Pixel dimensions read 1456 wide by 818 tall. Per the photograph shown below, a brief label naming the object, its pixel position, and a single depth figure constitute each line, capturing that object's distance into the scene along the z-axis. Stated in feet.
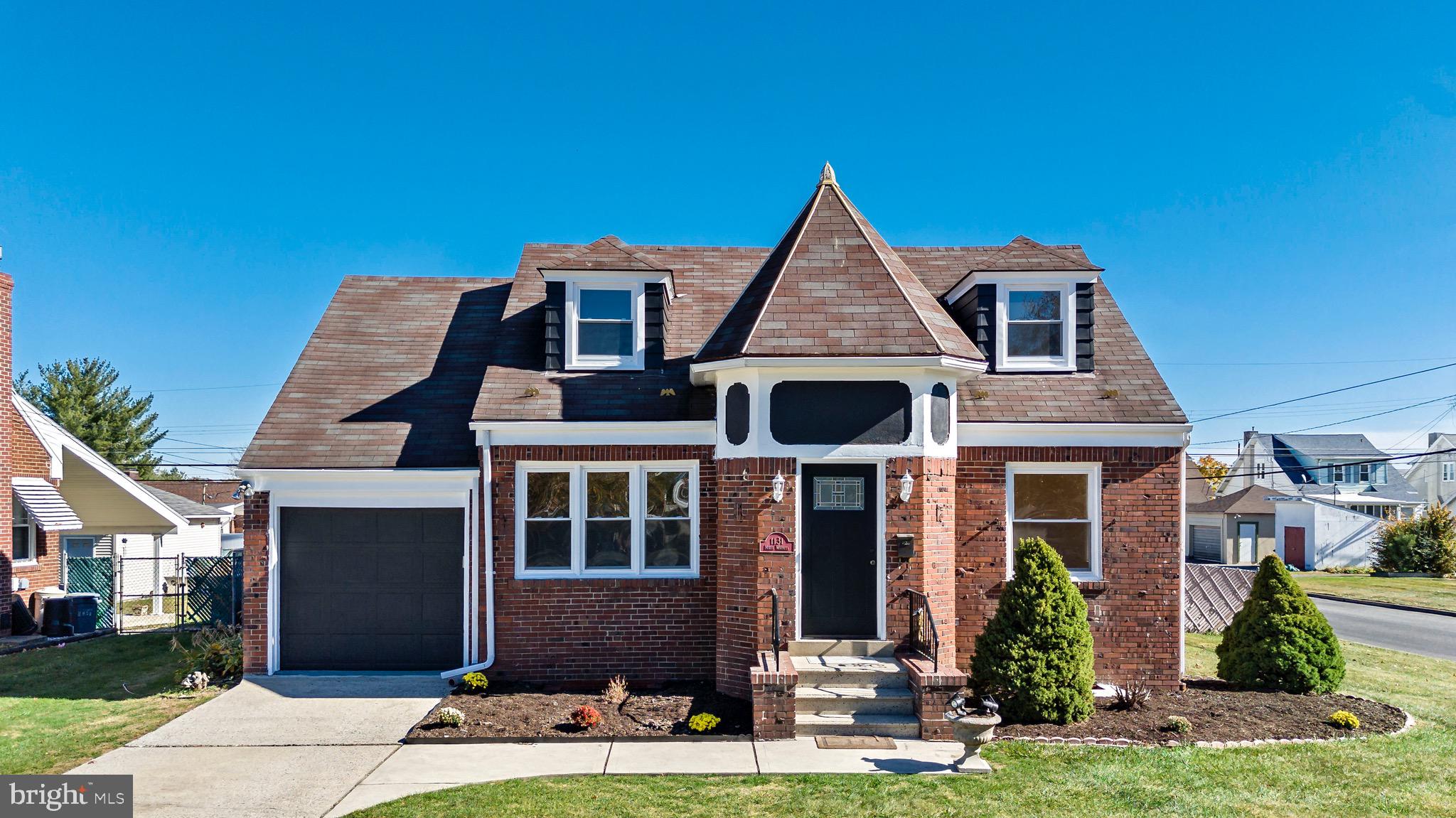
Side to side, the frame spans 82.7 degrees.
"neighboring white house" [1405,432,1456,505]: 181.57
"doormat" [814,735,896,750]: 27.94
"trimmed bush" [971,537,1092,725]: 30.35
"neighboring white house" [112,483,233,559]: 85.20
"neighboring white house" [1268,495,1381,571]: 131.85
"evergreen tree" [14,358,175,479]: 154.61
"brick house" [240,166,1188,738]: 33.04
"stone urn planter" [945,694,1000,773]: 26.02
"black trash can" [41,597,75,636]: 52.60
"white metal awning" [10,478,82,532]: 54.08
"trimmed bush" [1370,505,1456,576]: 115.96
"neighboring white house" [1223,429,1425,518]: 154.92
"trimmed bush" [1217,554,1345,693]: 34.91
